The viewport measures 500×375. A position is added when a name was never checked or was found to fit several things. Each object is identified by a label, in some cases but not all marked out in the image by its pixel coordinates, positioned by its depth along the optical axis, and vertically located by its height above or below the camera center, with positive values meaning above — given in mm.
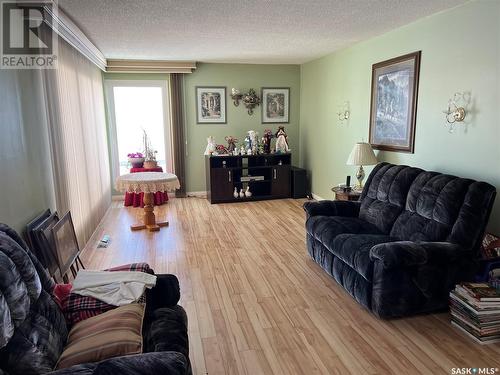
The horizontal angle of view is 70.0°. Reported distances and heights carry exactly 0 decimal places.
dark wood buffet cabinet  6055 -811
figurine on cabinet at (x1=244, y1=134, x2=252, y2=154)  6293 -252
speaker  6324 -936
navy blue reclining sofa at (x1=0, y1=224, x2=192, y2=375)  1277 -823
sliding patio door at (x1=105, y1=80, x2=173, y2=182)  6172 +215
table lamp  4055 -310
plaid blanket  1775 -873
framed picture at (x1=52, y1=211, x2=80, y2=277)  2684 -892
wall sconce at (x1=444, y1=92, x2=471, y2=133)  3061 +158
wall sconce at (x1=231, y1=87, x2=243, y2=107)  6355 +588
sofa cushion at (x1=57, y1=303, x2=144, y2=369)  1444 -882
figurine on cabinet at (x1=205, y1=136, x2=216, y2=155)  6008 -278
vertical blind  3111 -77
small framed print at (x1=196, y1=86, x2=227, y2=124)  6324 +433
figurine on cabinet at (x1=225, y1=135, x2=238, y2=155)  6236 -264
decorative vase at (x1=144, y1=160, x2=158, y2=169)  6037 -565
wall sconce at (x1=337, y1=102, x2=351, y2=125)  5038 +217
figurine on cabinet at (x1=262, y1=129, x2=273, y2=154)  6344 -223
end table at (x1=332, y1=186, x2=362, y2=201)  4160 -770
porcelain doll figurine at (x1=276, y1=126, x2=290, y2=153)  6355 -251
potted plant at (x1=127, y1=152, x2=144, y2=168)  6074 -497
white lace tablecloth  4258 -631
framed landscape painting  3701 +269
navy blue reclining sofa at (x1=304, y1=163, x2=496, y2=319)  2463 -886
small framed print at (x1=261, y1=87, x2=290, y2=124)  6598 +455
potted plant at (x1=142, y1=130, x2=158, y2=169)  6047 -417
